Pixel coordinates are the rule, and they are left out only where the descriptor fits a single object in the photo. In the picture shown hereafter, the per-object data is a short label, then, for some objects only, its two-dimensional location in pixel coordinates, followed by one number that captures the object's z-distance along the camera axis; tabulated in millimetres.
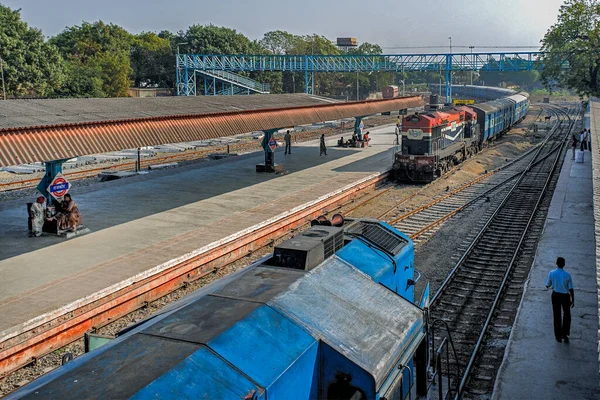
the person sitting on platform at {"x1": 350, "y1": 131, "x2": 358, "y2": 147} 41094
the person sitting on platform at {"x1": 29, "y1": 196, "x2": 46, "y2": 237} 17484
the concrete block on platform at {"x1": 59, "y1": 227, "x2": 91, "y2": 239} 17656
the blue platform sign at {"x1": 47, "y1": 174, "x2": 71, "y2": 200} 17688
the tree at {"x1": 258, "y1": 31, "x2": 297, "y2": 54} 115812
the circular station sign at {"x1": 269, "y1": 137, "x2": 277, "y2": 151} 28953
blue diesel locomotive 4605
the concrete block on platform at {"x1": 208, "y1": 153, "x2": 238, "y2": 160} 36469
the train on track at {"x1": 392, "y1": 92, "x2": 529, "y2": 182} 29125
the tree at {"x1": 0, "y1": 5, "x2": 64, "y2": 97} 46625
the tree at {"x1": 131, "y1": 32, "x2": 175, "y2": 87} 78750
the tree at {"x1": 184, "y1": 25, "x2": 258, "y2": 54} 81000
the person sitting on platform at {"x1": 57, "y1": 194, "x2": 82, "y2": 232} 17650
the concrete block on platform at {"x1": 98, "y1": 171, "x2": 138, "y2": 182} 28234
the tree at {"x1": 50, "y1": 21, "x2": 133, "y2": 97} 54656
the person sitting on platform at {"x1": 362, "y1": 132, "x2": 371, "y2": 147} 41362
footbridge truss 72625
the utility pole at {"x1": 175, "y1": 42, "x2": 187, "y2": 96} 66862
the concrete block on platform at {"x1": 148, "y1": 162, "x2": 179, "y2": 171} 31716
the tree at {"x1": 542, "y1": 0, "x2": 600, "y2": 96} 47375
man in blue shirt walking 10906
